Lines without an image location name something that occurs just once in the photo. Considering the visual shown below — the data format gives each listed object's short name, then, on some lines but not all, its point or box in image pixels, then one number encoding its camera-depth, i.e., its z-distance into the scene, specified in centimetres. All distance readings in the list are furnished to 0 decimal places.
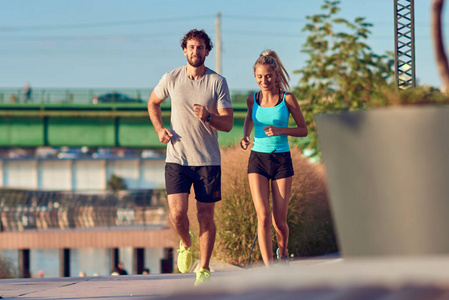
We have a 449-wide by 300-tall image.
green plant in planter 537
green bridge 8125
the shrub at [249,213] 1739
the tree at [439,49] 574
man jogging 1101
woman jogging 1164
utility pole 8506
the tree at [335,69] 3529
